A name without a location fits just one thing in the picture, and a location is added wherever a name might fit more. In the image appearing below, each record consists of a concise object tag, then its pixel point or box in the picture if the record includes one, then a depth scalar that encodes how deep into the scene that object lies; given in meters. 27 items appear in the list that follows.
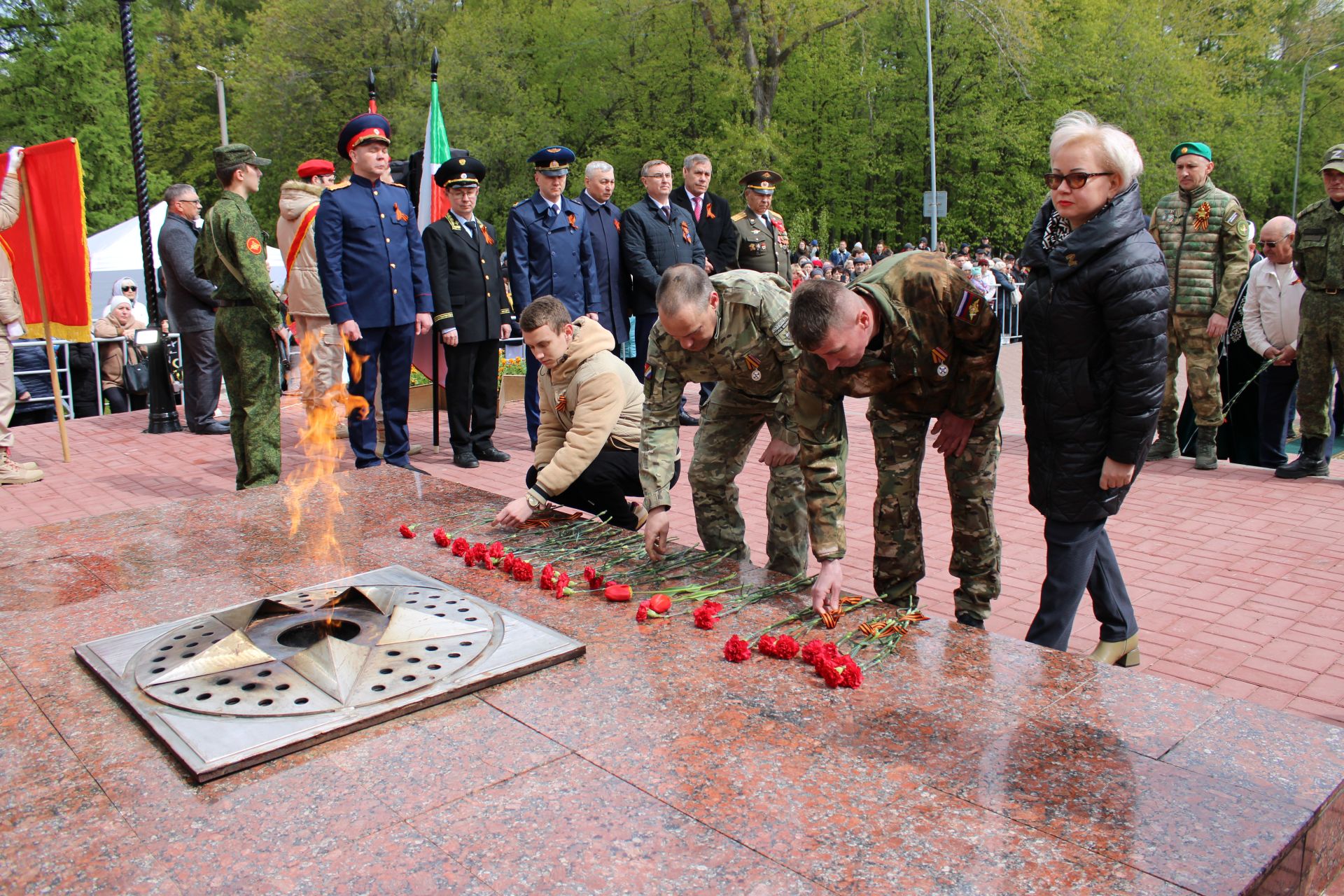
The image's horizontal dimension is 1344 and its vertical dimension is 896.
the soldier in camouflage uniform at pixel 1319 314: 6.30
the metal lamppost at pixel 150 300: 9.27
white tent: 15.94
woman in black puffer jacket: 3.07
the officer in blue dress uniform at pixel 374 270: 6.75
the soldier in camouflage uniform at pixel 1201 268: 6.69
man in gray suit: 8.84
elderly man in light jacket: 7.06
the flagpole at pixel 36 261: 7.88
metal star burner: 2.34
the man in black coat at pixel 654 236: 8.37
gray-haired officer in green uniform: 9.05
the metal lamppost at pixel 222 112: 28.52
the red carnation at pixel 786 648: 2.71
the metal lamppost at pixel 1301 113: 38.88
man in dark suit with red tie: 8.92
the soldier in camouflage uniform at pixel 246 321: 6.18
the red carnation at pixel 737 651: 2.71
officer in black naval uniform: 7.58
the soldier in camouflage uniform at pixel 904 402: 3.06
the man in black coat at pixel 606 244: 8.25
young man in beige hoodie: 4.21
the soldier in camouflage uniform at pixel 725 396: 3.63
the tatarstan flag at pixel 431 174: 9.86
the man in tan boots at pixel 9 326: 7.17
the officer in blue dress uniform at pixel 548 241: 7.79
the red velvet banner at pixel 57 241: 7.57
